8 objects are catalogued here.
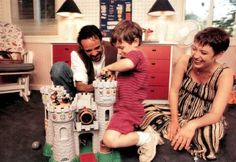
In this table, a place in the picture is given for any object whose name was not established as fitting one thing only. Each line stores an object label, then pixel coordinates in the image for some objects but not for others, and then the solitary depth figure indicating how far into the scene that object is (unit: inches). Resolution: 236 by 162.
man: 52.9
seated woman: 43.3
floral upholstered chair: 90.0
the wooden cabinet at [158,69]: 93.0
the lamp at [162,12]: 96.1
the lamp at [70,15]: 101.7
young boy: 42.3
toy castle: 39.8
